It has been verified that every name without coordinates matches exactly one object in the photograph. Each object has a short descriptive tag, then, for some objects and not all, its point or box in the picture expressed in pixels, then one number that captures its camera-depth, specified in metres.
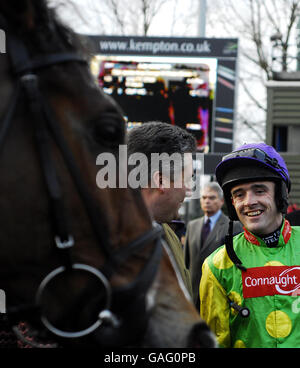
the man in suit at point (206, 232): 5.55
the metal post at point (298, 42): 15.92
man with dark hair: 2.59
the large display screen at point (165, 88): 8.59
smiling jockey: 2.31
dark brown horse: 1.37
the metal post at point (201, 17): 11.30
